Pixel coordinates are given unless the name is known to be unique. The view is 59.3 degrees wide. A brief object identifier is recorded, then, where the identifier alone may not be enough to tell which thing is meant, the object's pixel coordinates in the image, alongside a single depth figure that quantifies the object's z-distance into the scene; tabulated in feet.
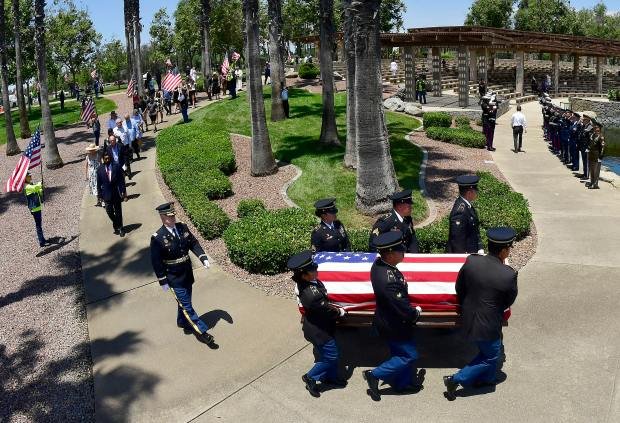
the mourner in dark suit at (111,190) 36.99
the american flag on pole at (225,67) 92.38
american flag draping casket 19.77
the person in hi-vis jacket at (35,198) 35.04
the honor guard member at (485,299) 17.46
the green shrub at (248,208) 38.01
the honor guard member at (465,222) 23.80
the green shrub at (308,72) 127.34
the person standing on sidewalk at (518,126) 60.54
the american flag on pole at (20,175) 34.83
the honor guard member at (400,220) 23.17
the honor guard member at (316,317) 18.44
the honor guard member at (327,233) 24.08
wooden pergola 90.22
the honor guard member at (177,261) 23.04
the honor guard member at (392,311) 17.90
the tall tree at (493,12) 196.75
